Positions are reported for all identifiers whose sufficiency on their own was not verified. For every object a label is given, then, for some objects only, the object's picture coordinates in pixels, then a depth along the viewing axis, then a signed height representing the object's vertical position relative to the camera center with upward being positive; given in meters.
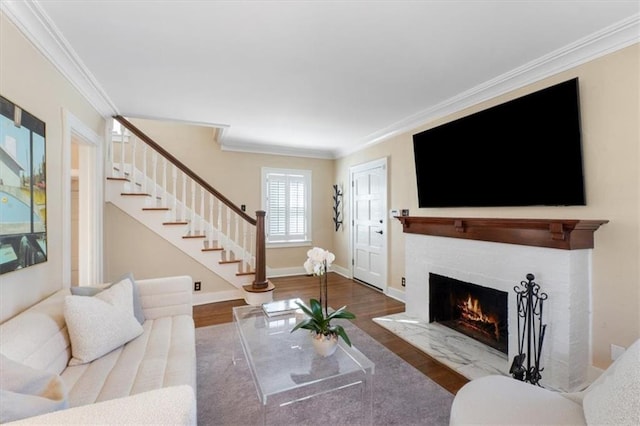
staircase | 3.59 -0.08
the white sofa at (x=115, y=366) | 0.80 -0.73
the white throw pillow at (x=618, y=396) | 0.89 -0.62
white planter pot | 1.76 -0.81
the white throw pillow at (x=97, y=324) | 1.57 -0.64
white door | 4.31 -0.15
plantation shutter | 5.32 +0.14
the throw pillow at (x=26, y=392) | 0.82 -0.57
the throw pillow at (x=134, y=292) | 1.88 -0.52
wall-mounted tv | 2.13 +0.52
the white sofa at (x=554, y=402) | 0.92 -0.81
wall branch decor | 5.57 +0.16
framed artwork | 1.48 +0.15
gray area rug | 1.70 -1.23
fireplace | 2.00 -0.52
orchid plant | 1.79 -0.66
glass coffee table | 1.49 -0.90
